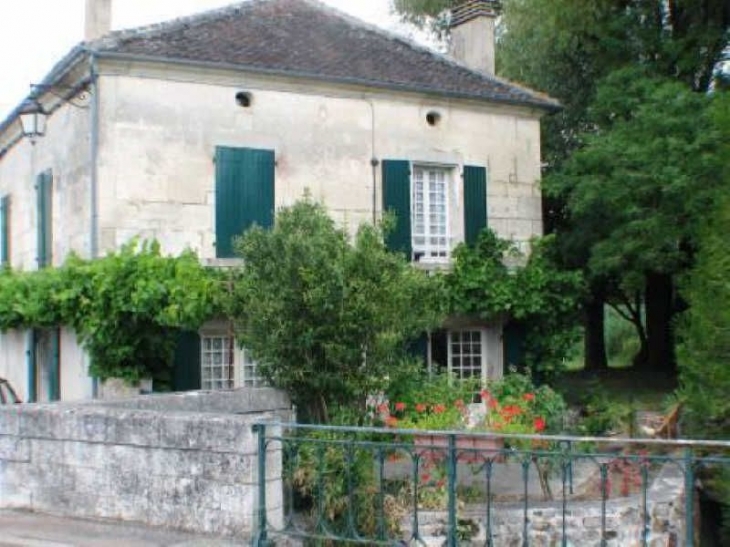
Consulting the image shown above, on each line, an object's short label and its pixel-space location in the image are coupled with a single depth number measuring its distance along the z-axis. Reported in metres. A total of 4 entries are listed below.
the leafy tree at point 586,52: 18.34
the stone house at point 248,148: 14.34
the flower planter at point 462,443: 9.84
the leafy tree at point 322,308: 10.39
